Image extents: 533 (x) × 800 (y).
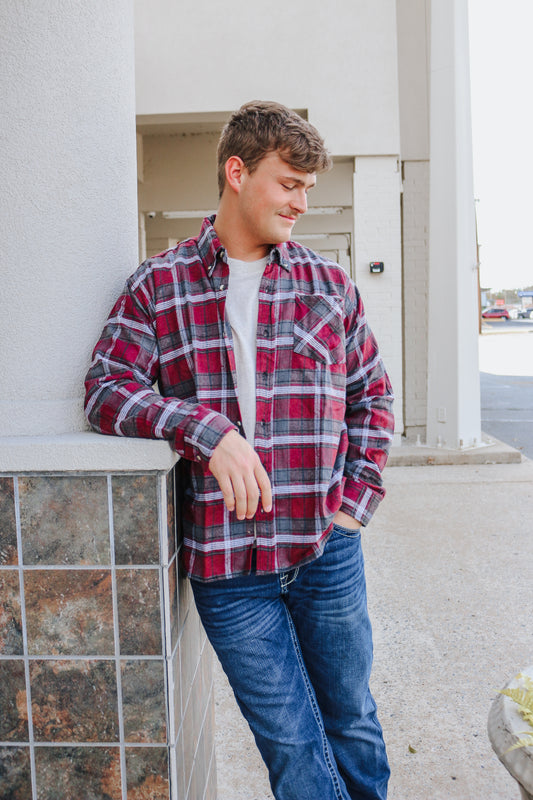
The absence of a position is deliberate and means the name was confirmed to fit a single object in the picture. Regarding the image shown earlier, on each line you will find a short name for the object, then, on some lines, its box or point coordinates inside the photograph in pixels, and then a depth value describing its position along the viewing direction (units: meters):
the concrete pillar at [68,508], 1.60
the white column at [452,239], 8.23
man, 1.71
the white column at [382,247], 8.57
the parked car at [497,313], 77.81
